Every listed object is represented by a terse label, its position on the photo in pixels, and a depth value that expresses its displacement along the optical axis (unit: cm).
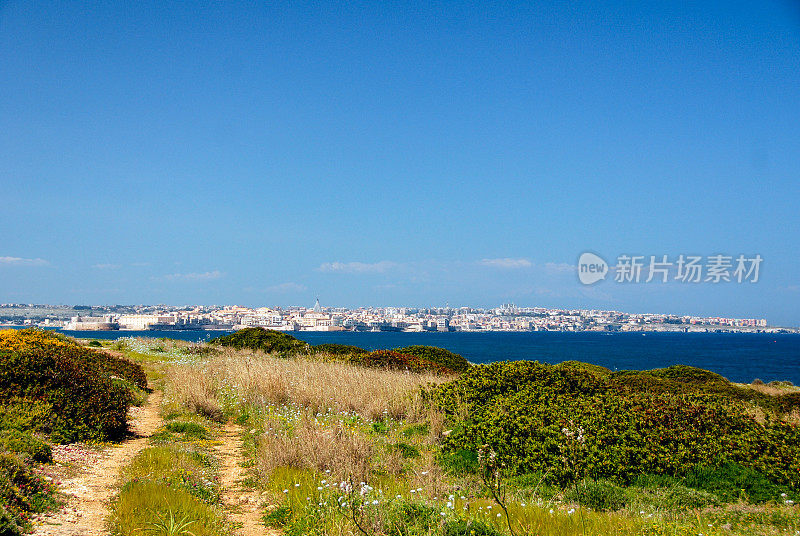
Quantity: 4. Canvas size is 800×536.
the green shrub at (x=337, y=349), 2320
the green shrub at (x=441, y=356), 2098
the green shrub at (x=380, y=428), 927
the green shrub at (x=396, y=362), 1759
